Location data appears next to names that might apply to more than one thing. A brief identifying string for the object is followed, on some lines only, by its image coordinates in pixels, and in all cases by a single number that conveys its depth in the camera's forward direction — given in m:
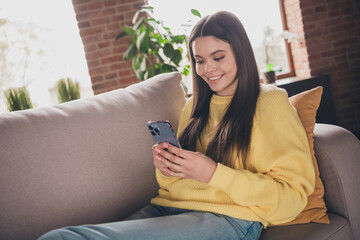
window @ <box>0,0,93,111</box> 3.55
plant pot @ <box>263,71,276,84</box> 3.02
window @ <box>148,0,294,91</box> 3.54
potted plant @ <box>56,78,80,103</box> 2.65
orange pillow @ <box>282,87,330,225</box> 1.17
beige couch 1.14
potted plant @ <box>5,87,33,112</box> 2.46
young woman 1.04
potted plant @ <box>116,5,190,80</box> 2.81
